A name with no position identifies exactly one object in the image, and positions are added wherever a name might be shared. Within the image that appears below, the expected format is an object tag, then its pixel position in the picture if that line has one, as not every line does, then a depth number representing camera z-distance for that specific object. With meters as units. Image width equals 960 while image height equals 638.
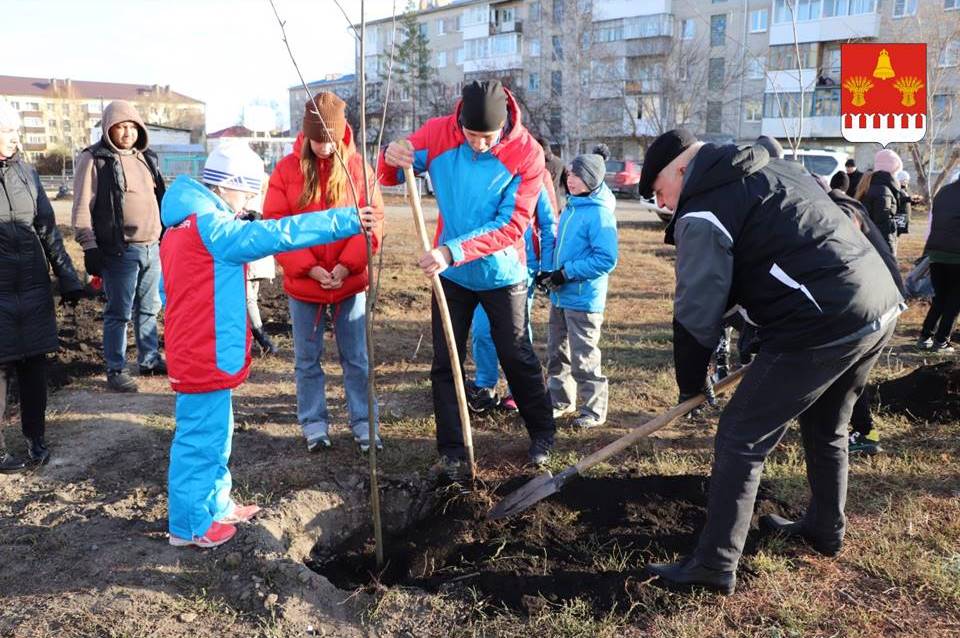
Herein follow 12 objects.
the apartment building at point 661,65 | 33.19
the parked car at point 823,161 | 16.53
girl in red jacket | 3.74
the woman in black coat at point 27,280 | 3.67
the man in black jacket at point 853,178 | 8.89
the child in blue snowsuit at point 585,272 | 4.38
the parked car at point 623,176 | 21.42
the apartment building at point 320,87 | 43.91
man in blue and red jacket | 3.31
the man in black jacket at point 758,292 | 2.44
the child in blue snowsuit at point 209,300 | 2.83
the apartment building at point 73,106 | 80.44
